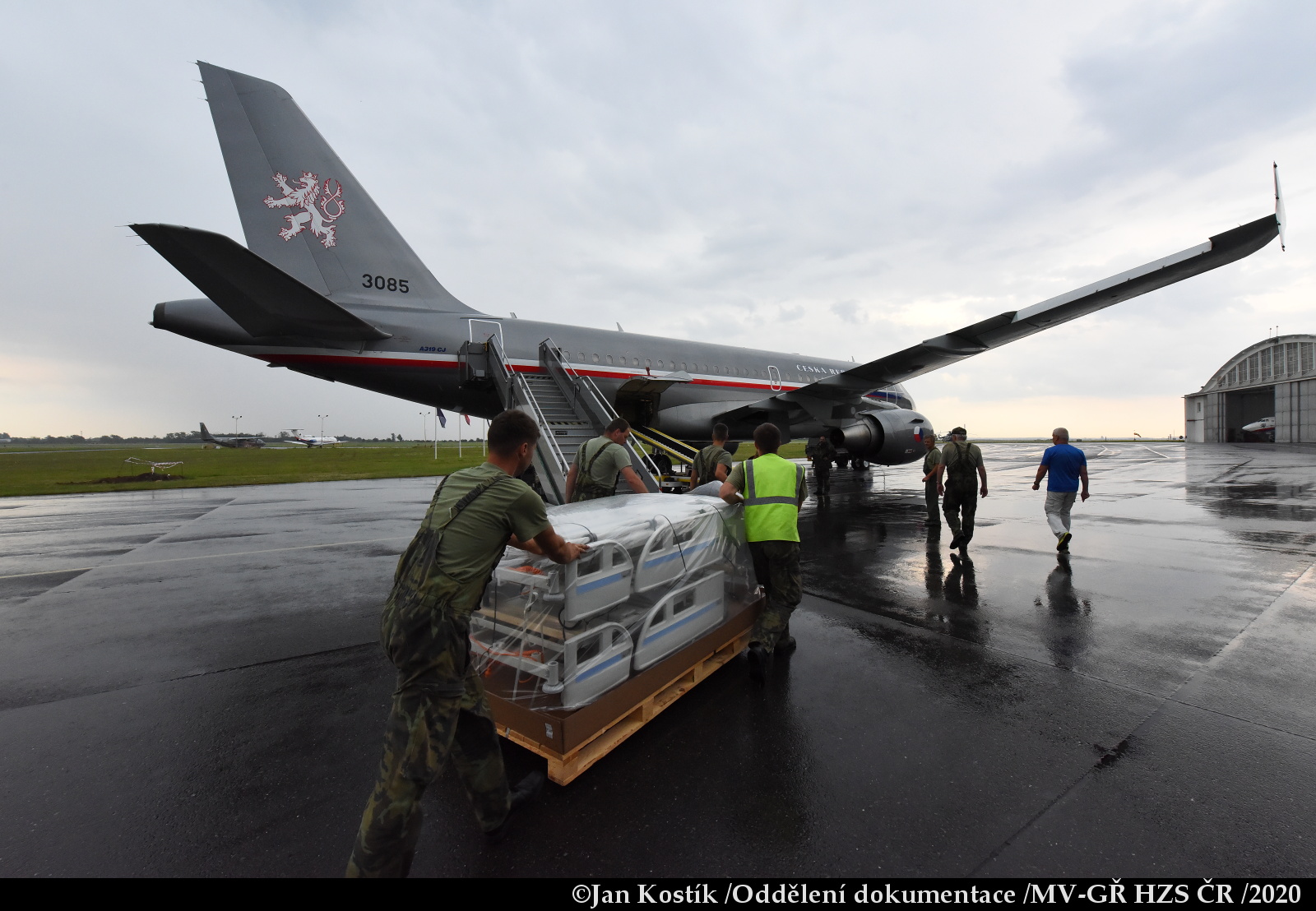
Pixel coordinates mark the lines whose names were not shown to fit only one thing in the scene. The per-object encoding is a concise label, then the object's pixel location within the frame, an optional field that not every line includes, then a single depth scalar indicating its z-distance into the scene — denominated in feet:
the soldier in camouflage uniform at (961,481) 24.70
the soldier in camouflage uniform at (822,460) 46.78
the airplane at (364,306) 27.66
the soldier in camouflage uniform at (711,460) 23.17
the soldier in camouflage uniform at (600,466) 18.16
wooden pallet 8.78
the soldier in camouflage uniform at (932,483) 29.78
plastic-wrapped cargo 9.02
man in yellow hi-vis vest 13.33
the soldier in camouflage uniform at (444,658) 6.62
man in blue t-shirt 24.11
